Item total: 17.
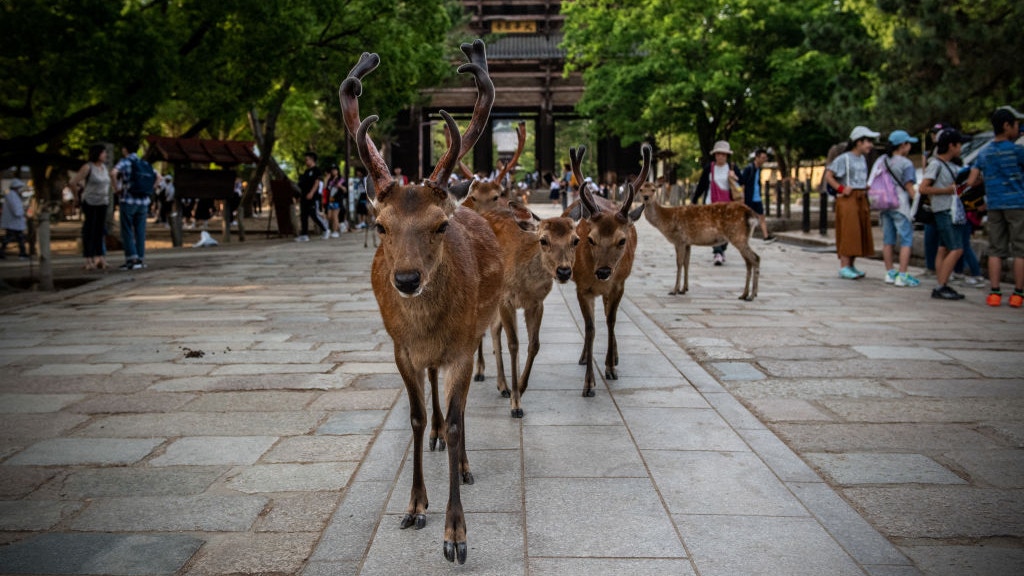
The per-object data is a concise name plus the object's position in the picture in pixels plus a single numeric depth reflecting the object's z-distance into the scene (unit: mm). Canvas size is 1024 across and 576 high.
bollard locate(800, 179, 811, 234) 20094
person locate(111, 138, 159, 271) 12703
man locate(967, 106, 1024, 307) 8852
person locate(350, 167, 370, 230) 27695
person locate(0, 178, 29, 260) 16188
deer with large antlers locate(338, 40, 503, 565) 3389
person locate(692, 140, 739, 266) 13062
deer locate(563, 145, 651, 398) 6066
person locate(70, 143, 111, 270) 12453
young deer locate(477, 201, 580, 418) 5586
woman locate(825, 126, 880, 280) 11477
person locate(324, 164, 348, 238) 22875
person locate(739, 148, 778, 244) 13219
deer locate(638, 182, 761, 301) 10977
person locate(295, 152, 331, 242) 19622
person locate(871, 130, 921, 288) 11016
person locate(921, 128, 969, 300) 9969
